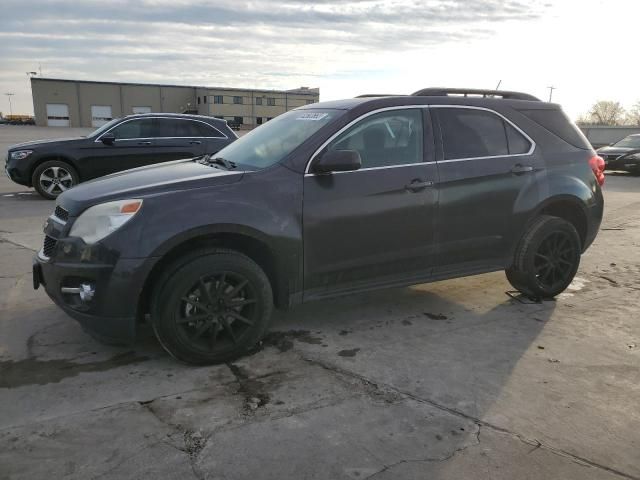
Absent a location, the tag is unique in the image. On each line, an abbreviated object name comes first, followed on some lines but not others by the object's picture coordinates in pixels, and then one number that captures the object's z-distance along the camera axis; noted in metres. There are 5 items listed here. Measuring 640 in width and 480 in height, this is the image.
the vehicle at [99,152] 10.30
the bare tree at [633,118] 82.38
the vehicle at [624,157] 17.92
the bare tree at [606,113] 87.62
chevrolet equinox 3.39
